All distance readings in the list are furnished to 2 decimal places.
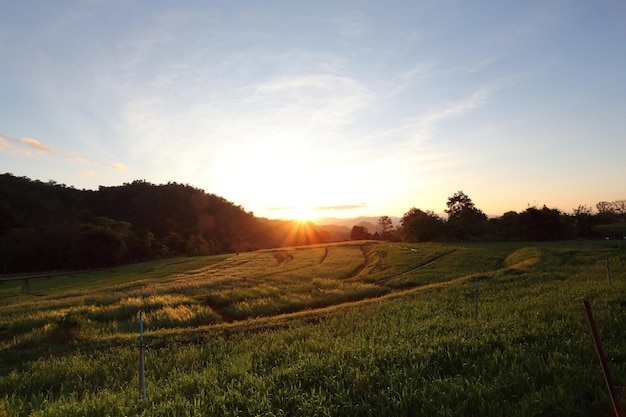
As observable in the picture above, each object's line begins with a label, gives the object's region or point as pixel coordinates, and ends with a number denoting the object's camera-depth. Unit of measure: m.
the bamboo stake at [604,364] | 4.82
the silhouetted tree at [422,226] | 99.25
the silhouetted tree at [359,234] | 143.25
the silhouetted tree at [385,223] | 164.86
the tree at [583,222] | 84.88
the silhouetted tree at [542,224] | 83.00
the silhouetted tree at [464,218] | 97.94
